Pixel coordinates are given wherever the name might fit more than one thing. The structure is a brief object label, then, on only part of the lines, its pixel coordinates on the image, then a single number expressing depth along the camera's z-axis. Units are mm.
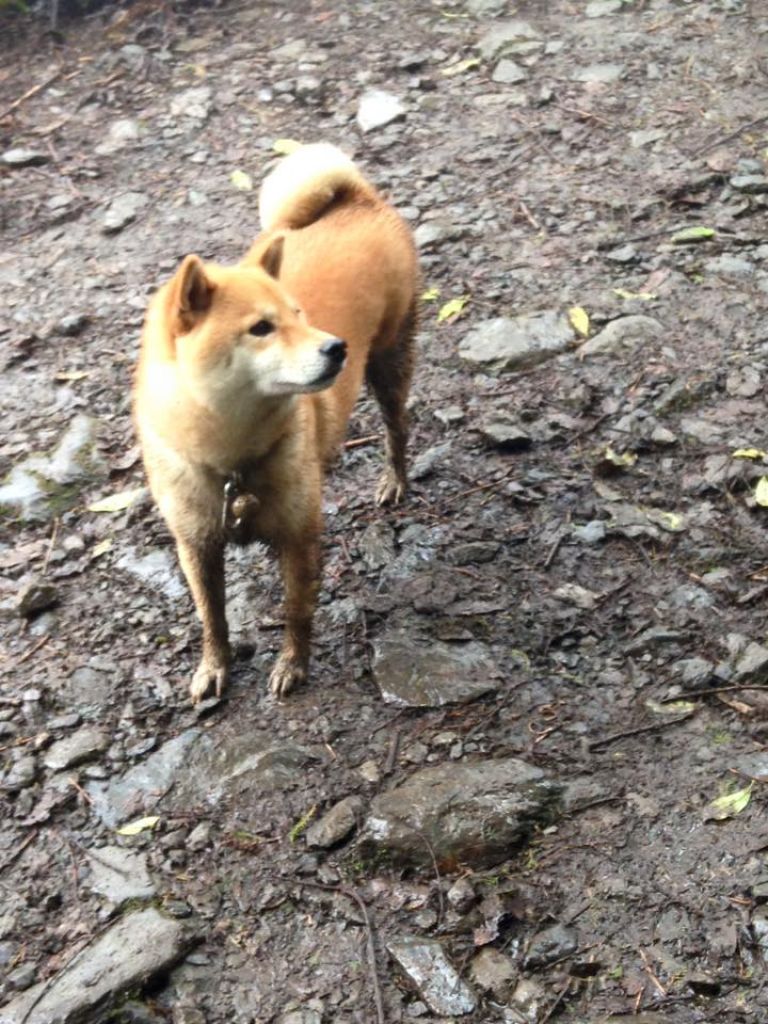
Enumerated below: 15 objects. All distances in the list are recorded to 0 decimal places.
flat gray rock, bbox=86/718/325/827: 3547
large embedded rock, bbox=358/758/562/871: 3281
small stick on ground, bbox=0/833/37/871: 3379
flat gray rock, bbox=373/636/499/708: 3848
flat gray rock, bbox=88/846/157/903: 3266
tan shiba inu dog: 3273
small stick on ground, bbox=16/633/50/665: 4094
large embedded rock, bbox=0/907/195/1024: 2908
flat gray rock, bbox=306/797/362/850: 3363
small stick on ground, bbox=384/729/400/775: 3591
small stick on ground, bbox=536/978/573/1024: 2850
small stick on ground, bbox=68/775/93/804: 3578
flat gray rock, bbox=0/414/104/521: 4750
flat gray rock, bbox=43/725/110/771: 3695
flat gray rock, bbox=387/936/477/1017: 2922
